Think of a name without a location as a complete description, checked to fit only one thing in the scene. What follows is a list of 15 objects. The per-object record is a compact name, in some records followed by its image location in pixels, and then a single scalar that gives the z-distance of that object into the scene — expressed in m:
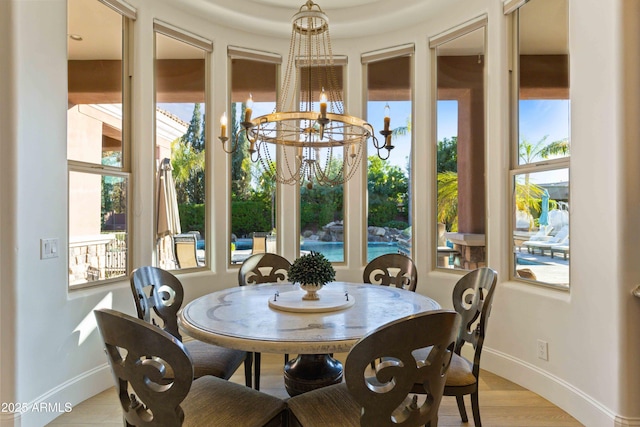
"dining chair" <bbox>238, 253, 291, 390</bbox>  2.95
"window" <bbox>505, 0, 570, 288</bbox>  2.59
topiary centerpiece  2.08
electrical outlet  2.60
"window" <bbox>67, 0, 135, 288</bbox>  2.66
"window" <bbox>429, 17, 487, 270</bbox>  3.26
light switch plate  2.28
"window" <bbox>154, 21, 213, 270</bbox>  3.33
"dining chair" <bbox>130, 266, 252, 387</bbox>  2.07
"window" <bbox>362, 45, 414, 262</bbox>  3.73
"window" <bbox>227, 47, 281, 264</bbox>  3.75
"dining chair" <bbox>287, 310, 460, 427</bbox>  1.21
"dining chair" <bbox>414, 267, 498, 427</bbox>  1.88
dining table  1.54
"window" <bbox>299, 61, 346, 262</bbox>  3.94
